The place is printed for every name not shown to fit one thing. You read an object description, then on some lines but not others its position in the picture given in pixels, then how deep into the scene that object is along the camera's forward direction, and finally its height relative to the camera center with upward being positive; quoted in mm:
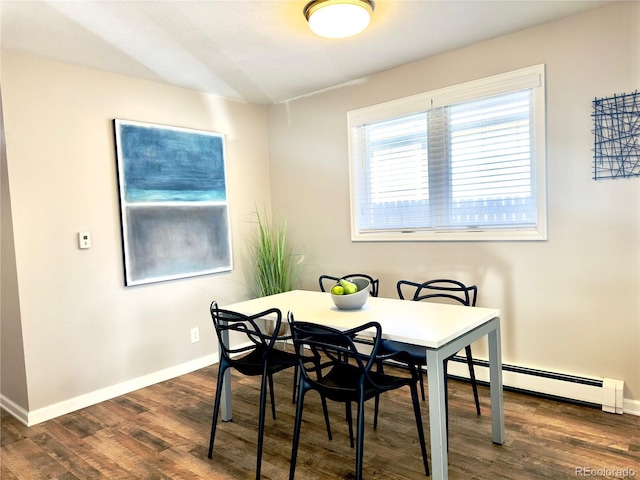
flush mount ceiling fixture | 2193 +1061
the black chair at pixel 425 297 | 2385 -634
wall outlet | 3760 -945
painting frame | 3303 +210
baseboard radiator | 2568 -1130
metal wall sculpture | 2469 +407
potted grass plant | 3967 -351
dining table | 1813 -519
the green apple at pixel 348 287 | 2400 -383
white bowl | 2379 -447
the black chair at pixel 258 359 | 2148 -748
